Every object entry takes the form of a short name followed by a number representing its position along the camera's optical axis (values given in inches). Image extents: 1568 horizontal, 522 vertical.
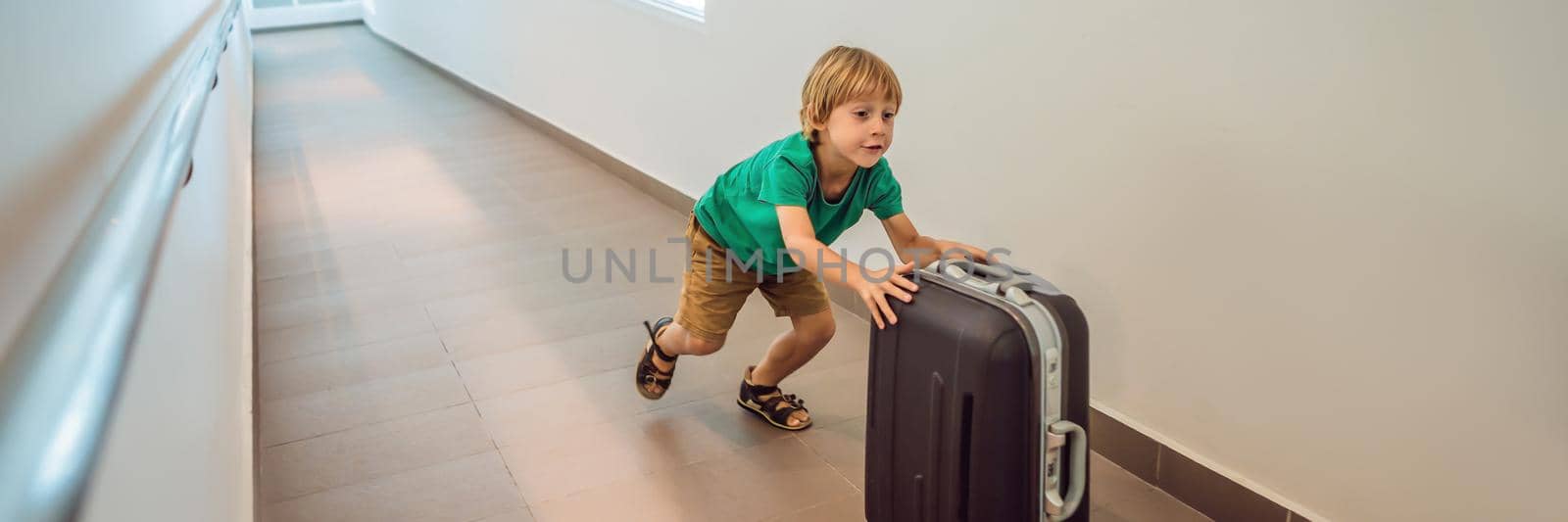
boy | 76.9
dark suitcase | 65.2
